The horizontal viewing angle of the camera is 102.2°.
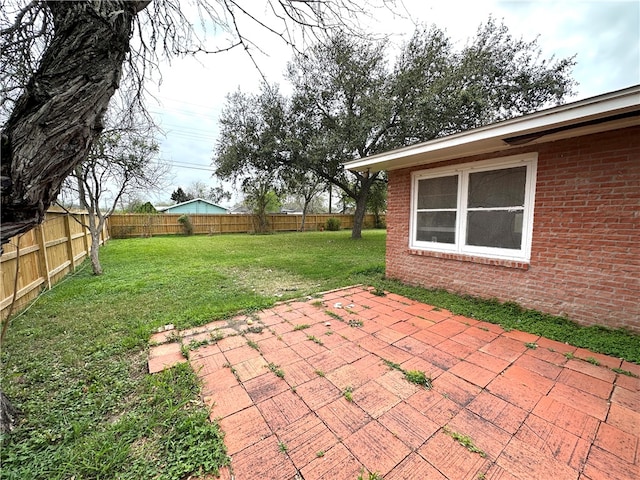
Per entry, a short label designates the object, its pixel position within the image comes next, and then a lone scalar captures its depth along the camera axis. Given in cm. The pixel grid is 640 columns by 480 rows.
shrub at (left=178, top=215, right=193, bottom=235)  1511
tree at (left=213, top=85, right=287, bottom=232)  1052
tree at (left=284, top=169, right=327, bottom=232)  1201
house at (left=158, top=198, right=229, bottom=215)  2766
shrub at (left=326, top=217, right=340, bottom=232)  1939
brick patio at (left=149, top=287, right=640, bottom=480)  130
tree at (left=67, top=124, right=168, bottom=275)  502
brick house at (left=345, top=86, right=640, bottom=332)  254
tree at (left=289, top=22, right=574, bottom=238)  849
